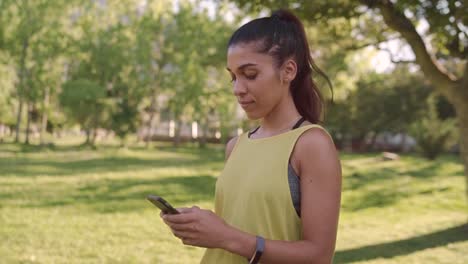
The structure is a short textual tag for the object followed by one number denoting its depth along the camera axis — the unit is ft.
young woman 5.45
